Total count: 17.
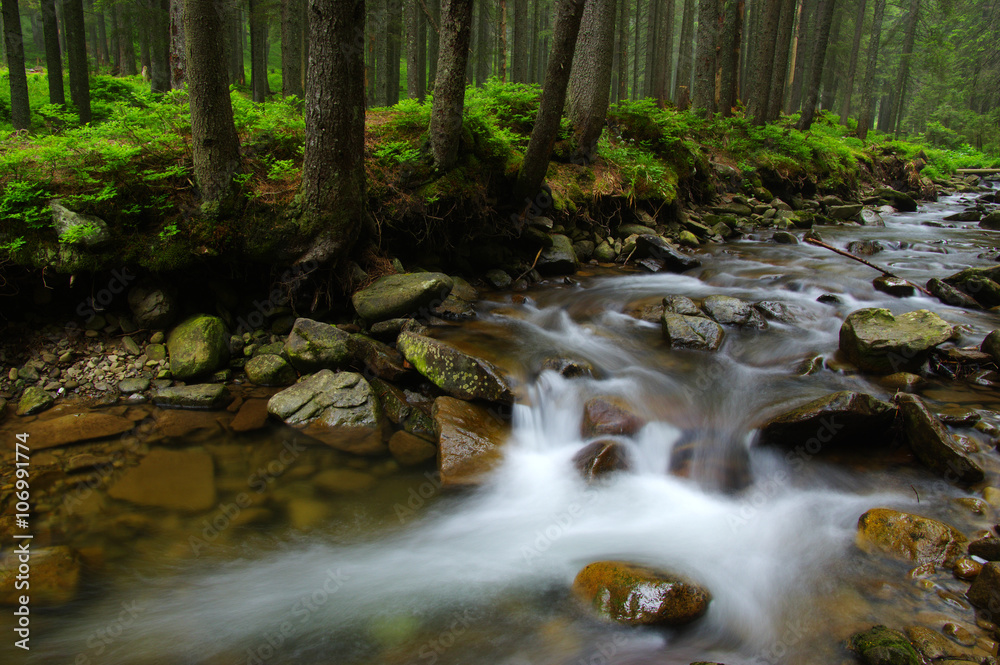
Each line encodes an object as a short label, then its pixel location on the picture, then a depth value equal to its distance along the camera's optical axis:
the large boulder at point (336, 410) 5.25
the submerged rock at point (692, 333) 6.91
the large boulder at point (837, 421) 4.65
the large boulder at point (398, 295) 6.67
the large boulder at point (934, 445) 4.22
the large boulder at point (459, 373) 5.65
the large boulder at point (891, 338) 5.79
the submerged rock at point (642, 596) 3.30
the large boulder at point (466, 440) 4.92
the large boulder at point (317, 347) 6.01
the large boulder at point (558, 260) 9.48
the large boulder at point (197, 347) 5.89
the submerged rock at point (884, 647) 2.73
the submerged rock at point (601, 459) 4.98
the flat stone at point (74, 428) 4.95
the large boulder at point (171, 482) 4.41
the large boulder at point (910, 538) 3.58
